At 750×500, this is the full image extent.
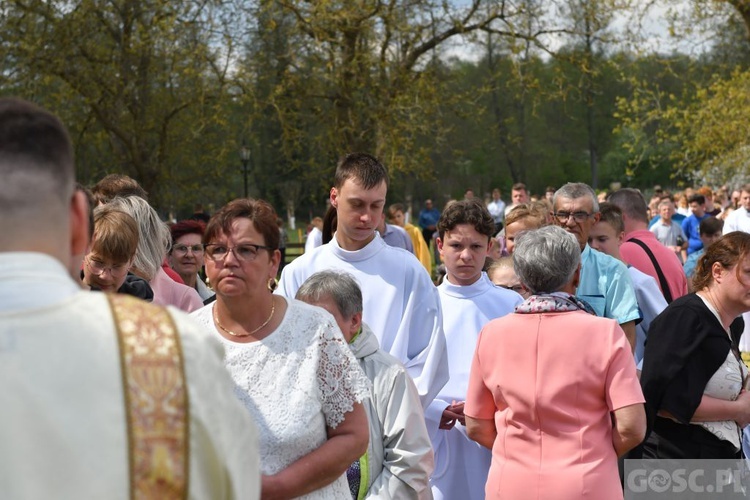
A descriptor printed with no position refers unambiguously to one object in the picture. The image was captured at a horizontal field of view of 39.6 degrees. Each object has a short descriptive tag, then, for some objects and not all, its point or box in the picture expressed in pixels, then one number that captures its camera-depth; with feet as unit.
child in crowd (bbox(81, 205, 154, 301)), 14.17
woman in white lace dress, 10.36
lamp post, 99.20
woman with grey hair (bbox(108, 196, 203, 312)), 16.76
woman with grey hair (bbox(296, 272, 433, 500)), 13.53
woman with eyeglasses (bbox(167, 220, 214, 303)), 21.94
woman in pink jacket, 12.70
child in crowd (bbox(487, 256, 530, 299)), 20.74
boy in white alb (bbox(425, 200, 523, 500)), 17.17
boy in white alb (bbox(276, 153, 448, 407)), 16.37
